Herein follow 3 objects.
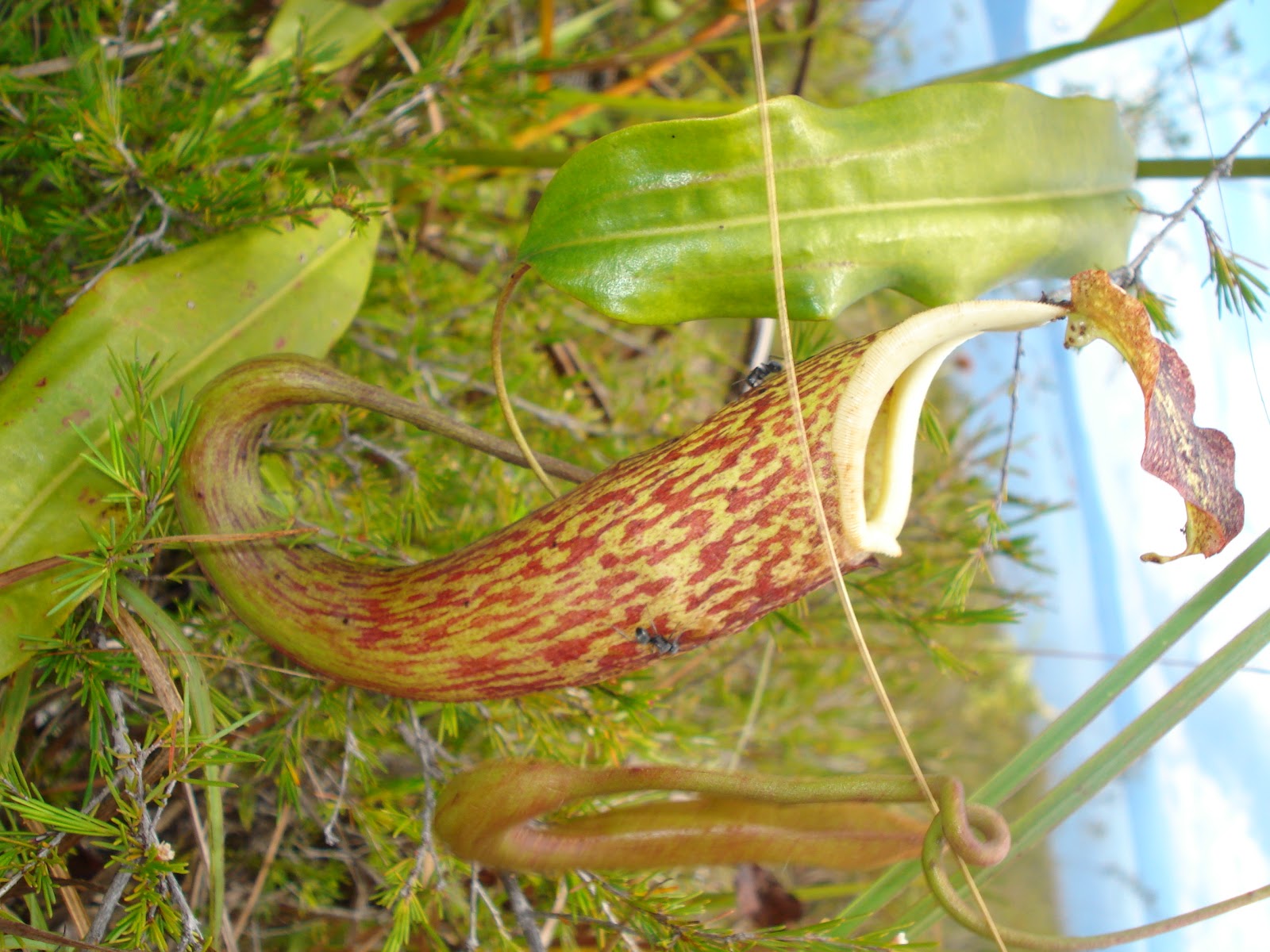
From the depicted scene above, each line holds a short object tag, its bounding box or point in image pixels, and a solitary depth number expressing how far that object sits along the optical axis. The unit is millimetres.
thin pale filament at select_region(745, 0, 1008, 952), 191
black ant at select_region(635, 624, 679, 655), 207
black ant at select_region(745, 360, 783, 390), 224
